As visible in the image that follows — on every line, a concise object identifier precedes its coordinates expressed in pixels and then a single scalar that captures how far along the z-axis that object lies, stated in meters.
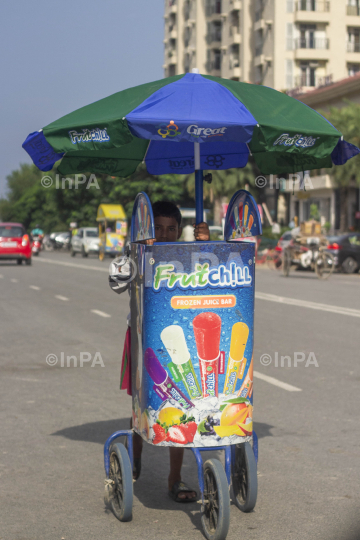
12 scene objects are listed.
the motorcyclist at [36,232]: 60.01
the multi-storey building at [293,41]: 64.25
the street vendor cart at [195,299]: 4.02
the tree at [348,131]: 43.03
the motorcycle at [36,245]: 51.00
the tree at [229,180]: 51.12
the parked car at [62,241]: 73.94
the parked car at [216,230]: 47.81
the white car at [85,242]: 49.00
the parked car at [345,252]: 30.19
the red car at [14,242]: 33.59
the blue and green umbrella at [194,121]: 3.97
